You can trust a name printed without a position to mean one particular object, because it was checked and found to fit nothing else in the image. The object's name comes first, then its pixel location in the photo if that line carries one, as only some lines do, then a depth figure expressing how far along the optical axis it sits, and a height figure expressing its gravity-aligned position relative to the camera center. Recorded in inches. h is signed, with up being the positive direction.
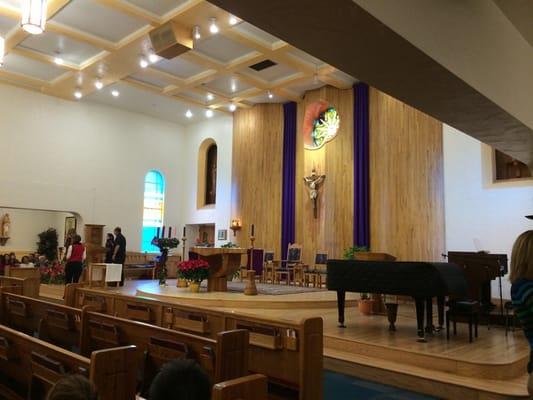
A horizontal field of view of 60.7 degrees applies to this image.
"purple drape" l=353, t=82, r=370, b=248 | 397.4 +69.4
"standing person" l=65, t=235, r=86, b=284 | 359.6 -13.6
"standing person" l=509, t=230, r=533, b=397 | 76.8 -5.4
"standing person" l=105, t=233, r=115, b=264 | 399.5 -4.7
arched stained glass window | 557.9 +47.7
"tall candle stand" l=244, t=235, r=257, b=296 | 302.8 -26.6
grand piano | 187.6 -13.6
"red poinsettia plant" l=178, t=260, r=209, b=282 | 306.2 -16.0
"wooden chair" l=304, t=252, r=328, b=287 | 390.8 -21.9
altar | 310.9 -14.2
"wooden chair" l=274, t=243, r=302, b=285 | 417.9 -14.8
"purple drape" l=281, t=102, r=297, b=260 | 458.0 +69.2
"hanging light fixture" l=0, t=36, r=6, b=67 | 250.7 +110.1
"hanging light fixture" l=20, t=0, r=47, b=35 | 206.5 +104.1
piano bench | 193.2 -26.8
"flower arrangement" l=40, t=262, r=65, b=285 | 413.8 -28.7
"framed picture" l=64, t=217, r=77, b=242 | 581.3 +25.5
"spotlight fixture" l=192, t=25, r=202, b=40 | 319.7 +150.4
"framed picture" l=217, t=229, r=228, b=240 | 521.3 +13.6
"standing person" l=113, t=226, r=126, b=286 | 386.6 -4.7
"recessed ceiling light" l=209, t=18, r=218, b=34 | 309.5 +151.0
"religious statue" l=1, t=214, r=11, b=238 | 577.0 +21.9
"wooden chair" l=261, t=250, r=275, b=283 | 424.3 -23.4
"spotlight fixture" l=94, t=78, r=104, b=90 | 427.3 +151.1
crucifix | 435.8 +57.6
